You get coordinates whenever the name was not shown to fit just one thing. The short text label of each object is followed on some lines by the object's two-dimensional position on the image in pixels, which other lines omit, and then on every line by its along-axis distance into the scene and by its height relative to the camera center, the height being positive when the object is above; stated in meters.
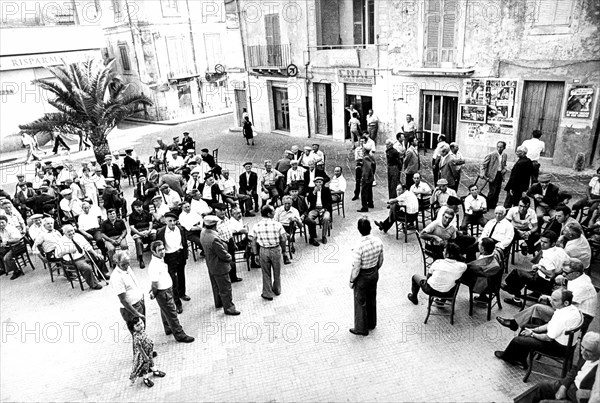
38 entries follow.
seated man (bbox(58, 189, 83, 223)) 10.25 -3.50
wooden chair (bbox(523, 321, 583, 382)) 5.02 -3.83
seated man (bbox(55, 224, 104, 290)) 8.27 -3.67
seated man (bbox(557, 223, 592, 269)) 6.56 -3.22
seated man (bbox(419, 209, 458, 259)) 7.29 -3.32
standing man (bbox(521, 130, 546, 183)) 10.30 -2.85
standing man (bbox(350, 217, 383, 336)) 6.07 -3.27
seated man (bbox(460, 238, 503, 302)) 6.35 -3.35
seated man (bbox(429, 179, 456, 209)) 9.14 -3.27
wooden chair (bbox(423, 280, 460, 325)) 6.36 -3.70
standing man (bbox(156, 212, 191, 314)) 7.11 -3.20
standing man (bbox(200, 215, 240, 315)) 6.79 -3.28
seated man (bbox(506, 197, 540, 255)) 7.68 -3.34
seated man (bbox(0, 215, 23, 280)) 9.20 -3.73
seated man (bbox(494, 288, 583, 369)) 5.01 -3.49
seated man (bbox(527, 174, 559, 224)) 8.15 -3.21
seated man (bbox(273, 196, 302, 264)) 8.73 -3.39
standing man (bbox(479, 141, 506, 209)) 10.16 -3.21
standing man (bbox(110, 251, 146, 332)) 5.89 -3.11
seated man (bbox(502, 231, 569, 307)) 6.36 -3.49
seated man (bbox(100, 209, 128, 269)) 9.05 -3.67
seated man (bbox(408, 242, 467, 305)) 6.29 -3.32
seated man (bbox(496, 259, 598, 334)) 5.33 -3.12
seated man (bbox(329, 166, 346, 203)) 10.49 -3.46
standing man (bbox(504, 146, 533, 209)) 9.64 -3.22
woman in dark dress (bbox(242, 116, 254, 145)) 19.16 -3.75
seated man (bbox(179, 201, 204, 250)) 8.83 -3.48
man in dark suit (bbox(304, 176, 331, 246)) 9.48 -3.67
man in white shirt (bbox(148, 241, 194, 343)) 6.14 -3.26
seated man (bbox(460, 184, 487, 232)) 8.55 -3.38
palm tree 15.79 -2.05
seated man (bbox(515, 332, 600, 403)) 4.40 -3.52
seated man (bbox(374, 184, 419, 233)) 8.99 -3.47
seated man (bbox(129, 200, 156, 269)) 9.33 -3.73
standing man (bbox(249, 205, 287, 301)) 7.16 -3.26
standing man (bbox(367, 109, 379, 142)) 16.53 -3.27
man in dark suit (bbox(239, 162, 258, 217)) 11.38 -3.63
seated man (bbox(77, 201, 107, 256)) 9.05 -3.51
